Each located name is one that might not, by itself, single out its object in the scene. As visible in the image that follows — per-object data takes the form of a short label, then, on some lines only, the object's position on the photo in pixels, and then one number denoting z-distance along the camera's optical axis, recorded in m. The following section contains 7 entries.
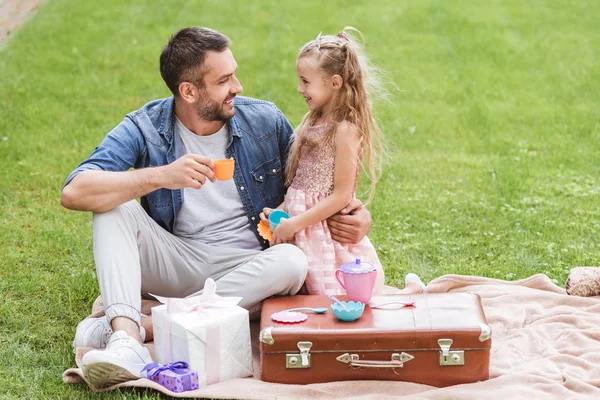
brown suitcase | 5.75
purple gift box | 5.70
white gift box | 5.77
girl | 6.81
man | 6.27
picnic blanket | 5.70
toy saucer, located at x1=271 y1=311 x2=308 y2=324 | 5.92
